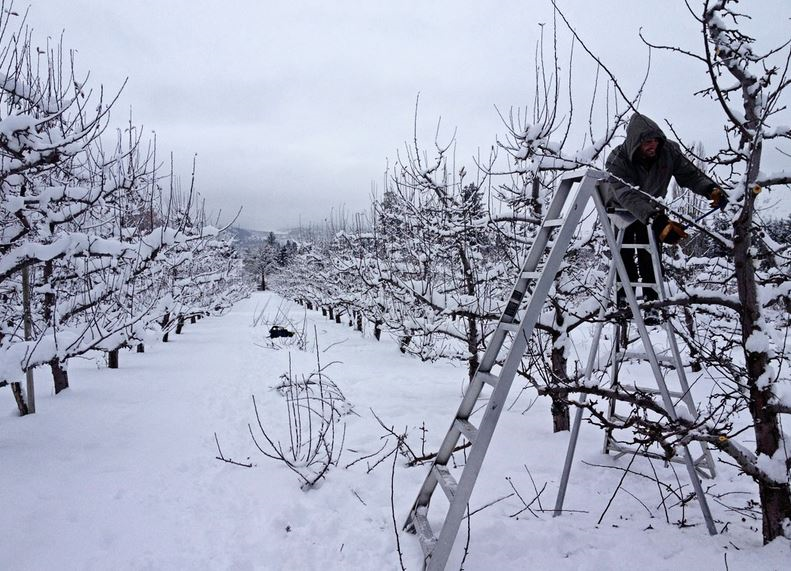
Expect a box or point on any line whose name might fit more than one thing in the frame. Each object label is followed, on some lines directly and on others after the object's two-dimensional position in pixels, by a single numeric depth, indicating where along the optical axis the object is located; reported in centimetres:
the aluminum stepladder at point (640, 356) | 261
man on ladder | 255
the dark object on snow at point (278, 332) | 1542
